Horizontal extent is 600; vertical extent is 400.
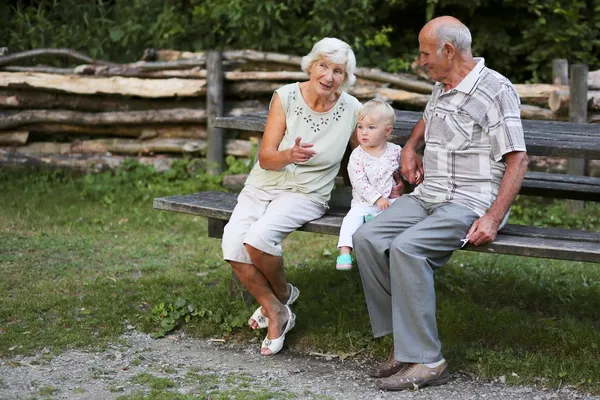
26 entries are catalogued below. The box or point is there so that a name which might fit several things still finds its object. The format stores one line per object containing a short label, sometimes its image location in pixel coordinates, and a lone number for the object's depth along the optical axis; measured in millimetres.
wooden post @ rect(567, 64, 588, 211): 7859
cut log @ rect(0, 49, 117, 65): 9516
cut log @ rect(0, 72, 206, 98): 8953
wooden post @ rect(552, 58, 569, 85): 8312
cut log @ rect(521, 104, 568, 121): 8203
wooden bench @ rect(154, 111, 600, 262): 4277
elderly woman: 4719
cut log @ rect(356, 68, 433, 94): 8508
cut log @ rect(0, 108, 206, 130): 9125
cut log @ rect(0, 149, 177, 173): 9172
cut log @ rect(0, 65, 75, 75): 9367
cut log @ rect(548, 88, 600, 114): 7926
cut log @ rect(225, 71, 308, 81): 8672
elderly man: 4301
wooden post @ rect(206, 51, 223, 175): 8844
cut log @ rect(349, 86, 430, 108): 8391
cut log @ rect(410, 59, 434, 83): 8789
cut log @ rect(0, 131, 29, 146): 9484
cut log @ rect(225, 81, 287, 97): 8828
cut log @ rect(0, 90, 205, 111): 9344
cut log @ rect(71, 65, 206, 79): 9094
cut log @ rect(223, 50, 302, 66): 8805
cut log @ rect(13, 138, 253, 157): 9055
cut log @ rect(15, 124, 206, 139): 9234
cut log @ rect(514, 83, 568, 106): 8227
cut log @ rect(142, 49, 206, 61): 9438
